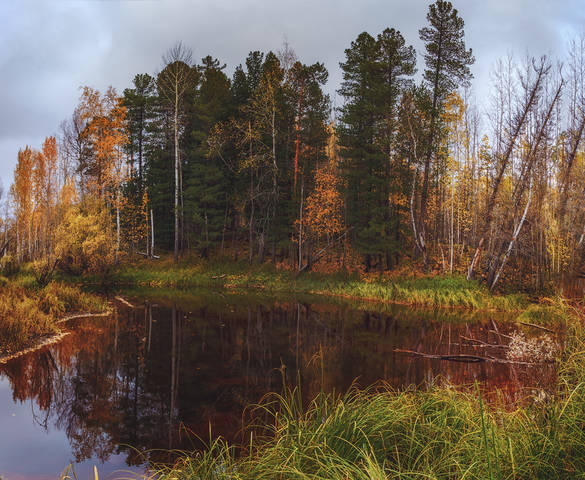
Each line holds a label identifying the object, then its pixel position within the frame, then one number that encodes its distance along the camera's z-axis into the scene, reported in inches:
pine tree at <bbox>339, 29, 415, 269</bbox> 888.9
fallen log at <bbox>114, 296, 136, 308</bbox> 651.0
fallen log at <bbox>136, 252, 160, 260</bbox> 1164.0
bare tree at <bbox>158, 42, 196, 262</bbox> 1049.5
